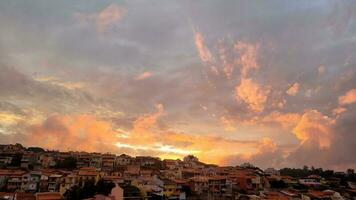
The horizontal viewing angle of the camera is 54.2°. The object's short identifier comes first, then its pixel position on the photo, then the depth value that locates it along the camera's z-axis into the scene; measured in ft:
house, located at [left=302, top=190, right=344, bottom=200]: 193.53
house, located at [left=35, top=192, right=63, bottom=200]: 146.36
